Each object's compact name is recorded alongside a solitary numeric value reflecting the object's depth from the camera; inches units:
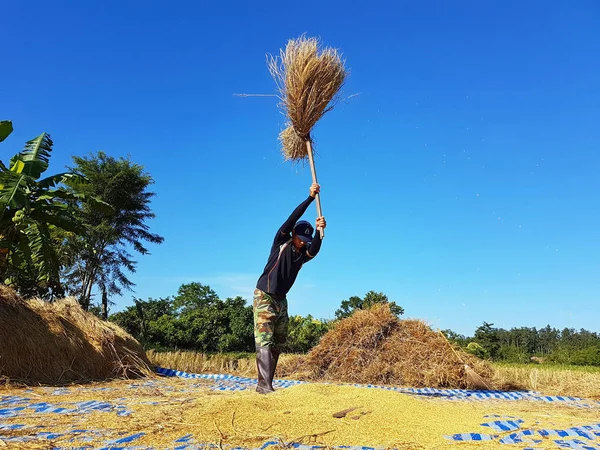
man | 162.2
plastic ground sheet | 91.4
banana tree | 260.1
